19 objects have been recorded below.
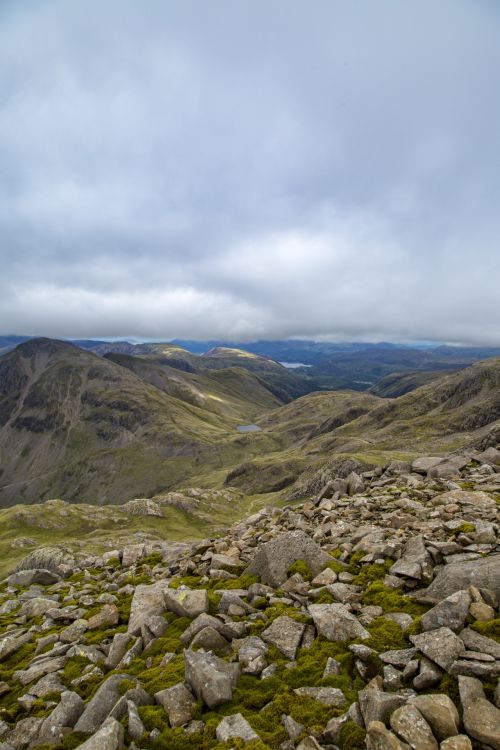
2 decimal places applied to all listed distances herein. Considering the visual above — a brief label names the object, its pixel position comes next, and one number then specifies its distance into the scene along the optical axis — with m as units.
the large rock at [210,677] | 11.04
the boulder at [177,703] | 10.61
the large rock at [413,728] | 7.93
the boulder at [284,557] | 18.55
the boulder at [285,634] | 12.81
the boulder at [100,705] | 11.56
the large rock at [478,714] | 7.79
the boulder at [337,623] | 12.70
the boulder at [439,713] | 8.12
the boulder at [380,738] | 7.85
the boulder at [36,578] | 30.04
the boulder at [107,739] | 9.66
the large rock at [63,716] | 11.79
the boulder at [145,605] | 16.98
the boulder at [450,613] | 11.58
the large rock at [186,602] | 16.22
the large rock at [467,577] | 13.14
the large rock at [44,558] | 55.86
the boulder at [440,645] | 10.08
